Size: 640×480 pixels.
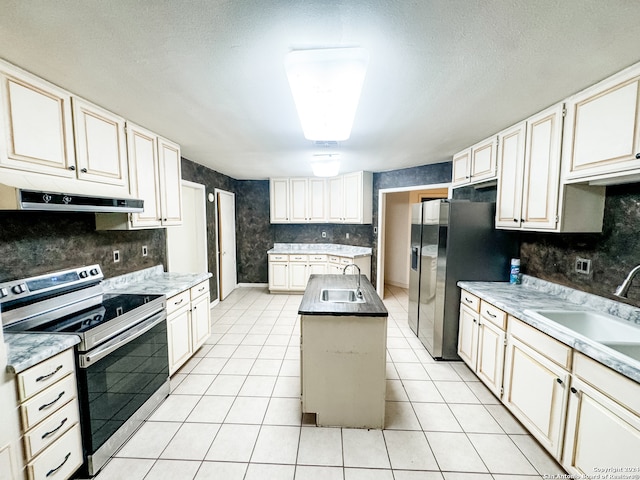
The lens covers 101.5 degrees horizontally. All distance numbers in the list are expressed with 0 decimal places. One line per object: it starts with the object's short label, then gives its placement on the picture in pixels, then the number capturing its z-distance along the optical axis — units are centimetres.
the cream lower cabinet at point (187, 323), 234
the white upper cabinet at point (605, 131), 142
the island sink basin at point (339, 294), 237
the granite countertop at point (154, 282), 234
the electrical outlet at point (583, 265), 193
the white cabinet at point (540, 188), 184
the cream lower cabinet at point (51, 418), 124
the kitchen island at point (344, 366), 187
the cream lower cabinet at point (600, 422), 115
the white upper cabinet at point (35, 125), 142
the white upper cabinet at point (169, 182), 266
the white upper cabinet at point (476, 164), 257
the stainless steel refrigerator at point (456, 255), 260
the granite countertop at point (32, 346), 121
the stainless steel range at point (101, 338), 151
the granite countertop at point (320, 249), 484
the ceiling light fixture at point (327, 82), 107
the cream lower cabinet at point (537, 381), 150
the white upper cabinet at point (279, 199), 527
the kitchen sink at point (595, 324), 155
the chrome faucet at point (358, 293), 226
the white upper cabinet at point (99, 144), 183
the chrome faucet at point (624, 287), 134
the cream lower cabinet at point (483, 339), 205
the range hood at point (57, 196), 127
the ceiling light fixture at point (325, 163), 296
